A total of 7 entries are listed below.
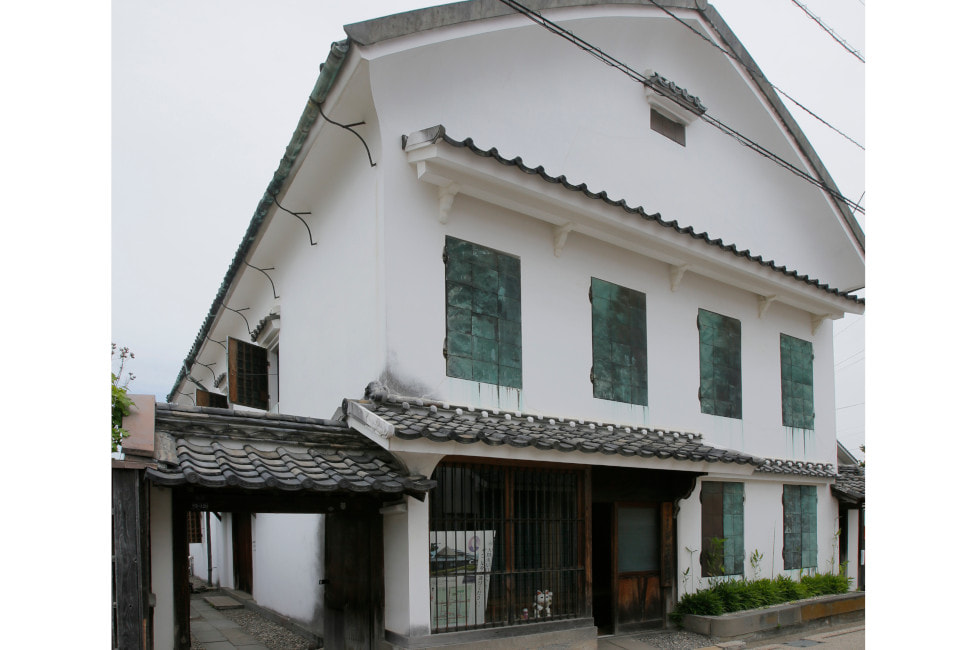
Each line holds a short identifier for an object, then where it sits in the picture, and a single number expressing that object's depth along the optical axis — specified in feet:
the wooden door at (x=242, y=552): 51.77
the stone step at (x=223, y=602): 48.54
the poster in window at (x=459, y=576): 28.14
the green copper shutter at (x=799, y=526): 46.96
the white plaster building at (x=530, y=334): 28.50
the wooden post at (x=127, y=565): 18.52
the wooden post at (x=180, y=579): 25.32
